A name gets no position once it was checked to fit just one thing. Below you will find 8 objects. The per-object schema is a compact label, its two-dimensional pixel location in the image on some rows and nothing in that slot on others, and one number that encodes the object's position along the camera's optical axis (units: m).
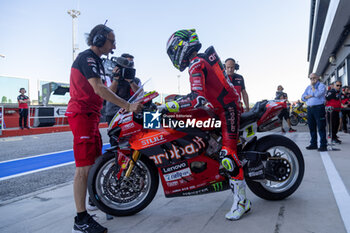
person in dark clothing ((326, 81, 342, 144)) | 6.92
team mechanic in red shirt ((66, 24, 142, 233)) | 2.24
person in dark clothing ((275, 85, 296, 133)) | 10.73
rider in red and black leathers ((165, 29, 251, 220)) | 2.37
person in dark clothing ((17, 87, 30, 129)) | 12.03
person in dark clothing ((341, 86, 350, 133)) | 8.48
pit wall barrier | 13.49
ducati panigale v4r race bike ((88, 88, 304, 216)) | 2.42
